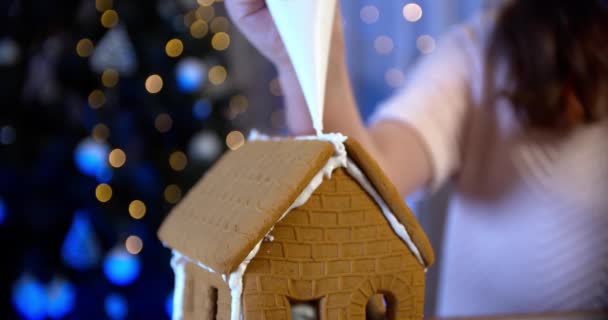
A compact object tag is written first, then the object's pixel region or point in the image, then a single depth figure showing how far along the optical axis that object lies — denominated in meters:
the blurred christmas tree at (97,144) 1.56
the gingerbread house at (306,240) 0.39
